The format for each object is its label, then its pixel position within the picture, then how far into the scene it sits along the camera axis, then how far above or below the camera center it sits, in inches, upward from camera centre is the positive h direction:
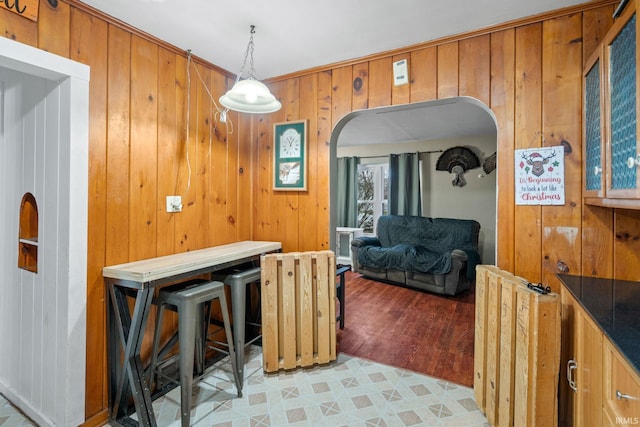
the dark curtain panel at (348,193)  233.0 +14.7
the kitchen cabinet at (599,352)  35.8 -19.0
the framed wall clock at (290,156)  98.4 +18.0
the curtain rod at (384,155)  210.6 +41.3
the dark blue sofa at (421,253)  159.5 -22.2
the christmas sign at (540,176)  67.9 +8.3
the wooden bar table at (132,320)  62.3 -22.5
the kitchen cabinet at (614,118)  44.4 +15.6
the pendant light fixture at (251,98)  68.9 +26.3
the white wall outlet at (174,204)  82.3 +2.1
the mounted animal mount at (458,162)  197.6 +32.8
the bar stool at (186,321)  63.6 -23.1
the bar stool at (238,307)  79.4 -24.1
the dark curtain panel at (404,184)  213.3 +19.6
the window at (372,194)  232.5 +14.1
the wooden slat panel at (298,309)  84.8 -26.7
